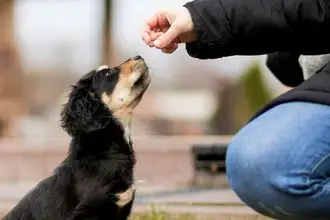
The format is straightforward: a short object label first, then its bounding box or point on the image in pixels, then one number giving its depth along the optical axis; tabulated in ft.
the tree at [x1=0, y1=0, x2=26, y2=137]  54.16
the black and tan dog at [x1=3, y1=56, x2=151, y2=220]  15.54
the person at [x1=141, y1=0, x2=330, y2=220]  11.91
